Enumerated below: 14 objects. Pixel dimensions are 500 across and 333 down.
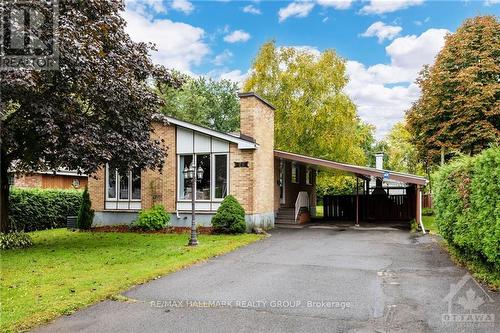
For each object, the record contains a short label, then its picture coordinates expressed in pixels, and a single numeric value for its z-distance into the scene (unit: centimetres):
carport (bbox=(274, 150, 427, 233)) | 1603
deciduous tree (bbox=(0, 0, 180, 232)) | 929
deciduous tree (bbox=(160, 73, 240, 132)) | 3703
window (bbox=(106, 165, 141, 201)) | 1658
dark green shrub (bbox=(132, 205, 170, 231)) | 1512
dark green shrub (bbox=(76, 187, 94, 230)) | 1658
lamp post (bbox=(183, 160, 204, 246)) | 1136
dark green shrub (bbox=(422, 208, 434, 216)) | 2295
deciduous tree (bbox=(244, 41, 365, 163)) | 2397
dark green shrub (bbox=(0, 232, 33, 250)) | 1119
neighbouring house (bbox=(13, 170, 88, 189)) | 2381
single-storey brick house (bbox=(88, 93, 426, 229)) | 1504
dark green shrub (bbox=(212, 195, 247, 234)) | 1366
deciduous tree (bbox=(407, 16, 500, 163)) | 1958
